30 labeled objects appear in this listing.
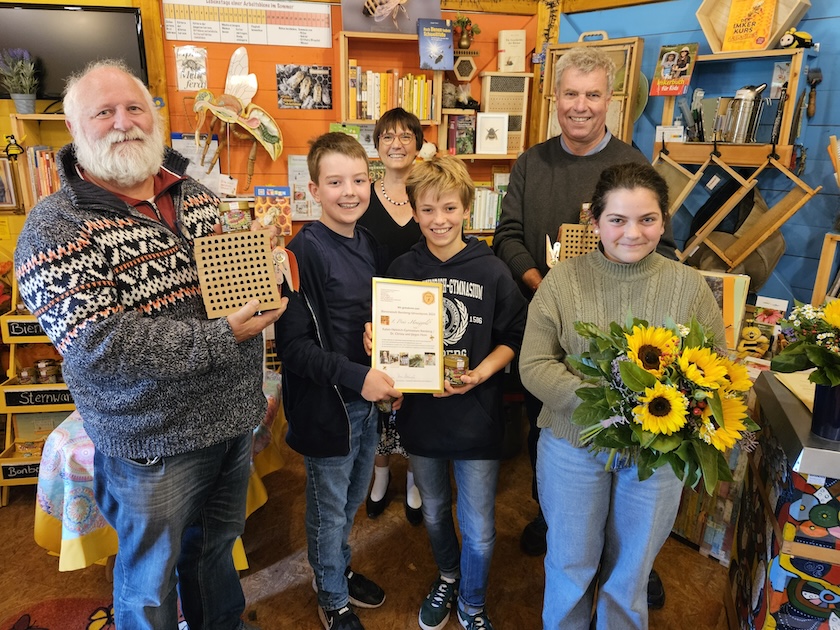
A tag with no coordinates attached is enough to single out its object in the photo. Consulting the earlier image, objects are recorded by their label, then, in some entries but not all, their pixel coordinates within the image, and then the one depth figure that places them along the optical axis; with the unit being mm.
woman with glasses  2213
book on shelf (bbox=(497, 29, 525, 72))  3545
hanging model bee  3340
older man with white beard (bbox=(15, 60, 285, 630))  1196
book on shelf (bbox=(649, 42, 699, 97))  2855
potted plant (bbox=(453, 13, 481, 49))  3473
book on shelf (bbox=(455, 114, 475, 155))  3648
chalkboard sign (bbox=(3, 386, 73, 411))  2598
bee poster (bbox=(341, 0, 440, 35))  3293
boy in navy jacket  1567
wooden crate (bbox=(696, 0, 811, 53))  2793
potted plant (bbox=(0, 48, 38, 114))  2842
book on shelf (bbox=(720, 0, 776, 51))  2613
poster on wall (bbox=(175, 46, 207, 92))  3344
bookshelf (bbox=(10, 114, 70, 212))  2918
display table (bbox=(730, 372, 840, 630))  1439
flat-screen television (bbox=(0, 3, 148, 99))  2898
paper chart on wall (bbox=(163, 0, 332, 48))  3297
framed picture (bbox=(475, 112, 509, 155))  3590
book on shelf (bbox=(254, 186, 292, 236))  3510
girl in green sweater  1396
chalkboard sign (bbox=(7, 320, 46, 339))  2576
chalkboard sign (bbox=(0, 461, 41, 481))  2586
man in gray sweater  1881
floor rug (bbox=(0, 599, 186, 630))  1955
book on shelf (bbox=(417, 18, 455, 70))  3342
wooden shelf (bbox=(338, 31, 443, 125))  3340
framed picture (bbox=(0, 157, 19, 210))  2994
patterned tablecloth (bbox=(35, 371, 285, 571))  1883
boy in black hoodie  1620
